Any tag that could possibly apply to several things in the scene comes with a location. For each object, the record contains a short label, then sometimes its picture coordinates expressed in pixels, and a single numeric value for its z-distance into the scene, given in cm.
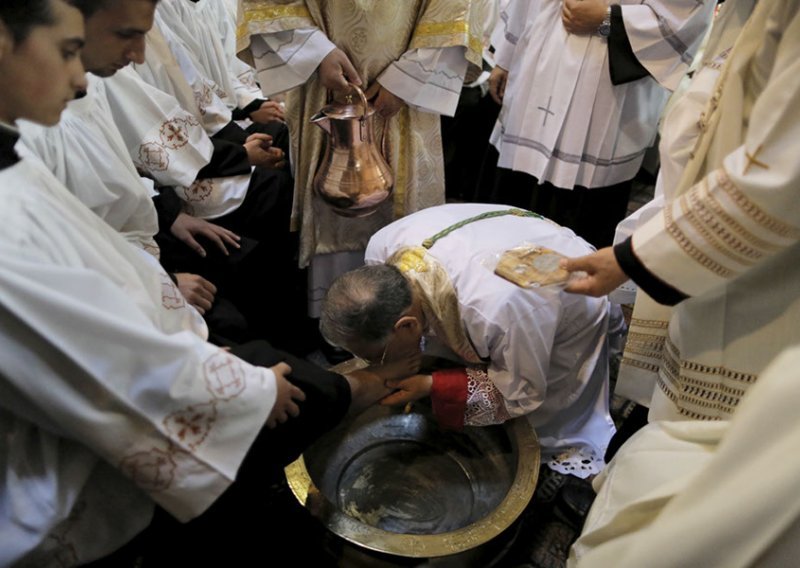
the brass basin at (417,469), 199
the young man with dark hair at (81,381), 99
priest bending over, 177
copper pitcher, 215
